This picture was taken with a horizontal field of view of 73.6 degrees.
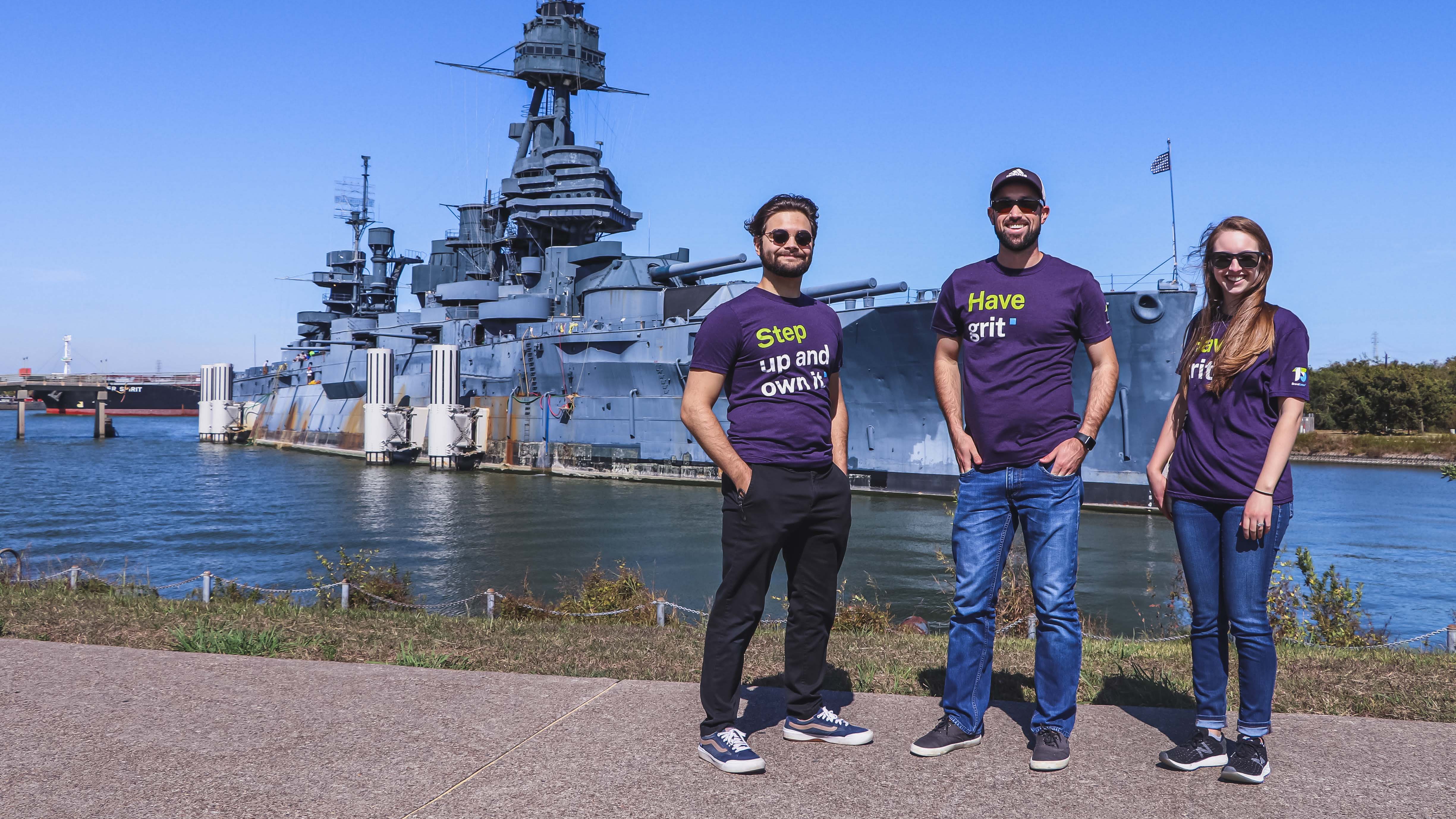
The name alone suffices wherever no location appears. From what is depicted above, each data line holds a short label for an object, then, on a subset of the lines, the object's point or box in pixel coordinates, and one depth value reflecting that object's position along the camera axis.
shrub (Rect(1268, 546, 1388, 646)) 7.32
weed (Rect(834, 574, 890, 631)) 7.93
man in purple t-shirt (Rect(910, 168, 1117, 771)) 3.26
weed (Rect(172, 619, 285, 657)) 4.50
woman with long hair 3.06
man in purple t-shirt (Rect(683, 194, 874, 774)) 3.21
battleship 24.31
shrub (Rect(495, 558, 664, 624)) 8.55
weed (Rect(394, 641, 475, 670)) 4.30
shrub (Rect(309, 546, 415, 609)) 9.00
